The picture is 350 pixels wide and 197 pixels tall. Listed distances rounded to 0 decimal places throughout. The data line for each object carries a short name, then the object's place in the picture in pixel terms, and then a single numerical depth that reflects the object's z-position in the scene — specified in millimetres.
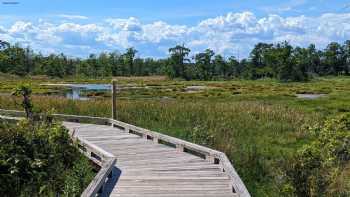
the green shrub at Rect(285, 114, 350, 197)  7293
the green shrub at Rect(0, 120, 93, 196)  6750
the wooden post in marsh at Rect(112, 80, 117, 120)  15156
